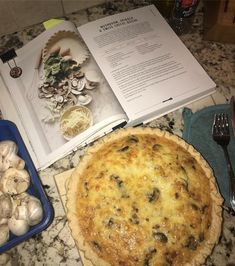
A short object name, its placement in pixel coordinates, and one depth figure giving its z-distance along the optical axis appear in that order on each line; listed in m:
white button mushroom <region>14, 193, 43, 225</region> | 0.58
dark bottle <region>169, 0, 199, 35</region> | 0.75
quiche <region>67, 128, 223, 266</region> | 0.55
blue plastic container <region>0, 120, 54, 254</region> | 0.57
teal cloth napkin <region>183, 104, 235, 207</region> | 0.66
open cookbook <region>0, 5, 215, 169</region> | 0.71
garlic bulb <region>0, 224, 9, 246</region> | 0.57
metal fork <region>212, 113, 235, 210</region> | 0.68
